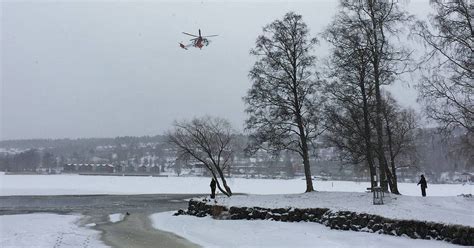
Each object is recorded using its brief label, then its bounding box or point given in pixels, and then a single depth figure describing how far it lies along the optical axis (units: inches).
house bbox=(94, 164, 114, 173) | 7751.0
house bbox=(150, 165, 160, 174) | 7476.4
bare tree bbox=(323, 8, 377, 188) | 1104.8
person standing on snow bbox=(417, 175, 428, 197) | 1253.5
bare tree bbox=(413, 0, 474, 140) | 900.0
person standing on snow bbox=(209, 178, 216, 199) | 1465.4
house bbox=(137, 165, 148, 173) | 7677.2
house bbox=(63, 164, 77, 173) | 7678.6
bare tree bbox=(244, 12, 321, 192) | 1315.2
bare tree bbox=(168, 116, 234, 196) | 1638.8
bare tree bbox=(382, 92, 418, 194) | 1158.3
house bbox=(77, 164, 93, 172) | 7786.4
